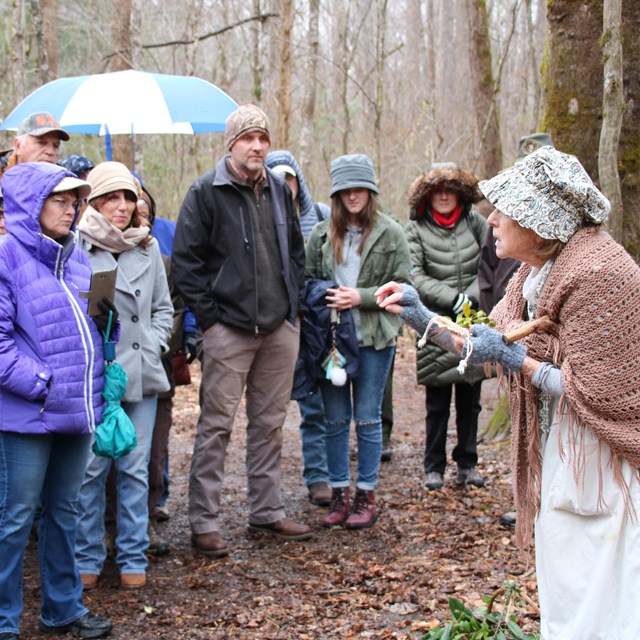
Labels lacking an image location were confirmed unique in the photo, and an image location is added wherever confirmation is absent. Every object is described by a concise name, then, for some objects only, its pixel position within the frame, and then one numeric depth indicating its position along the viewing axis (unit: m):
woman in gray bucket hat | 5.40
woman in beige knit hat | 4.53
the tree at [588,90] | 4.96
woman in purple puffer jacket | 3.58
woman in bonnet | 2.57
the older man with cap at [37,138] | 5.12
